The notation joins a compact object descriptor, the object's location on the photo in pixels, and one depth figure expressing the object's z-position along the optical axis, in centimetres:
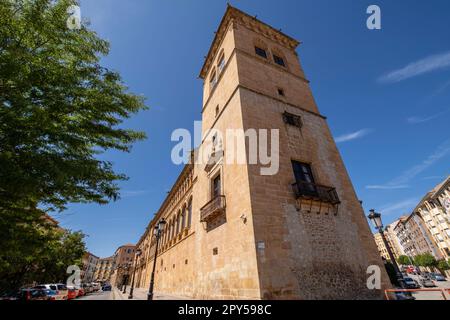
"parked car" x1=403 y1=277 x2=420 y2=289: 2572
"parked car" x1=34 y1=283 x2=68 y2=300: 1705
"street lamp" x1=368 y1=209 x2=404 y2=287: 915
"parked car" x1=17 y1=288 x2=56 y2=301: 1502
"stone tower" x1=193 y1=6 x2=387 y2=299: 751
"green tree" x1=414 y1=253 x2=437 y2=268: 5056
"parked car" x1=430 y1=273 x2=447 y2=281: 4174
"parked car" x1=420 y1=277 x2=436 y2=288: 2886
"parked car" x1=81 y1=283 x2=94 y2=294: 3232
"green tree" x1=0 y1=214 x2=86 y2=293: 626
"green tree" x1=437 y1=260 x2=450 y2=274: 4540
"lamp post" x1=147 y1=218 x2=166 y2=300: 1210
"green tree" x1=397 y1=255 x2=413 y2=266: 6877
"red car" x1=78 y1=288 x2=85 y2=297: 2394
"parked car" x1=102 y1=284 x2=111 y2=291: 4406
